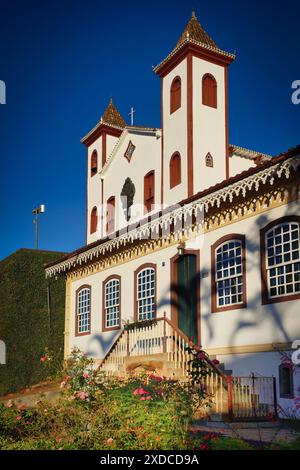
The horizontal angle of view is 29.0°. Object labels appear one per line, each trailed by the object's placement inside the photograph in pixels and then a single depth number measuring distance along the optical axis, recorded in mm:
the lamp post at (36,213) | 27905
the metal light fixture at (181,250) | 15500
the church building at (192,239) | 12320
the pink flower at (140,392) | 7826
